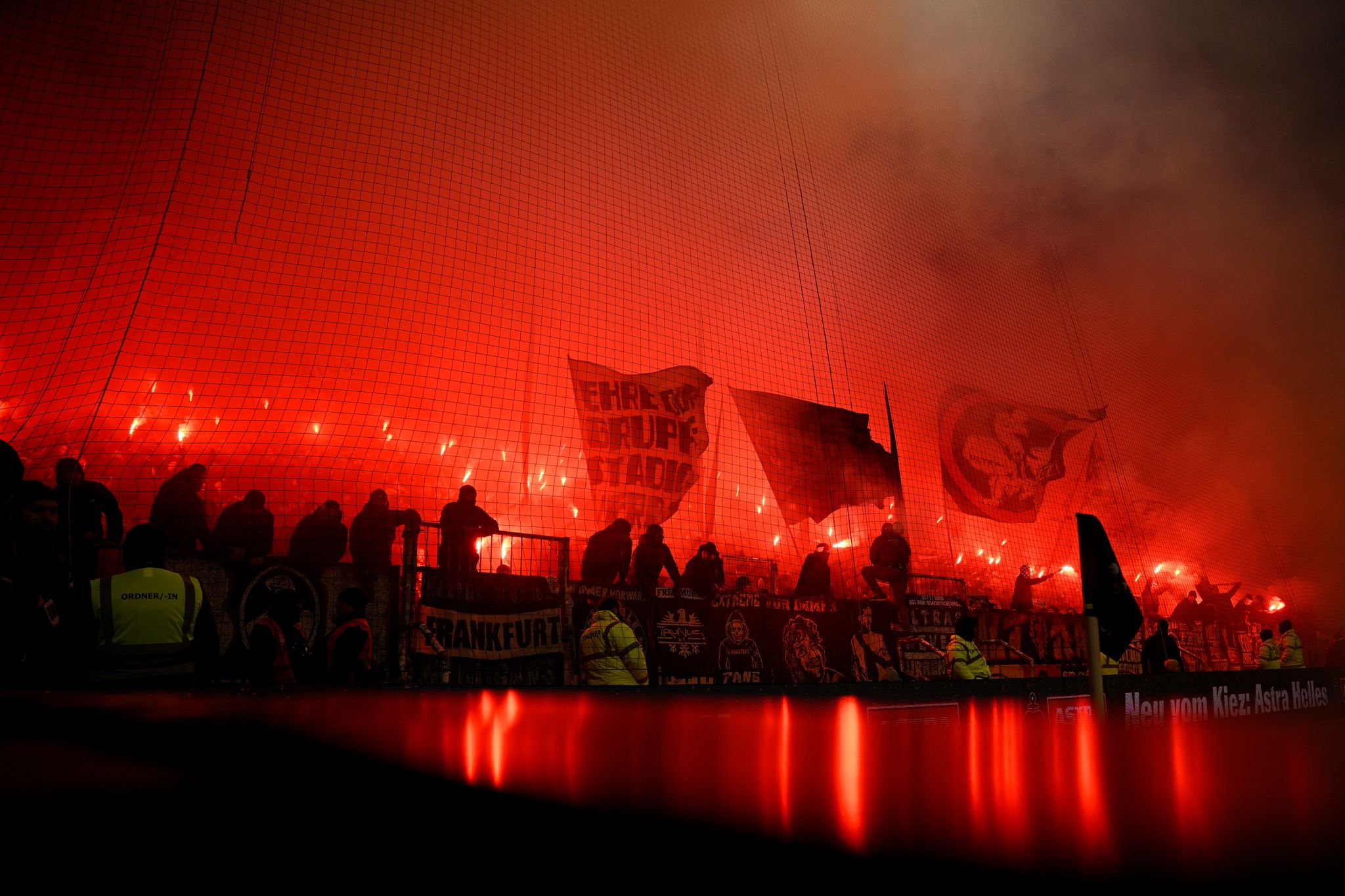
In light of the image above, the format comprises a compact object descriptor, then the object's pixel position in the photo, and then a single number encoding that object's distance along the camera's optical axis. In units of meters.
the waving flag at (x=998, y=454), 7.89
